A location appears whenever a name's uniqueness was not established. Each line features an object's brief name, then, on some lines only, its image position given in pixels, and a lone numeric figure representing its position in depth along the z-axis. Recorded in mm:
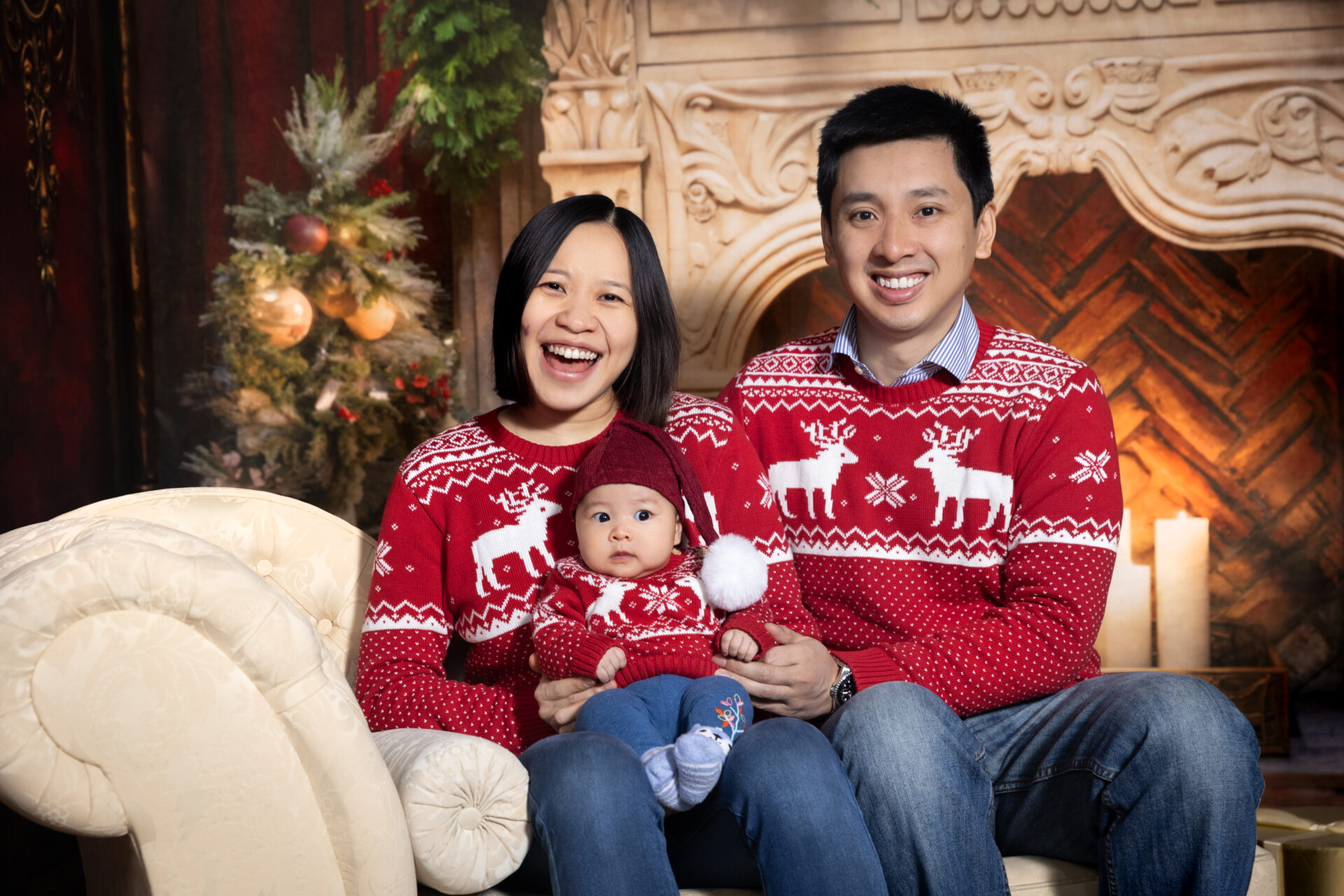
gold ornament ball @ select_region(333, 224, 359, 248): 3137
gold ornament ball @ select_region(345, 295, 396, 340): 3137
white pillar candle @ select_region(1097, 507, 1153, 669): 2992
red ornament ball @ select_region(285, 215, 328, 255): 3143
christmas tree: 3141
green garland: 3029
